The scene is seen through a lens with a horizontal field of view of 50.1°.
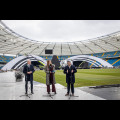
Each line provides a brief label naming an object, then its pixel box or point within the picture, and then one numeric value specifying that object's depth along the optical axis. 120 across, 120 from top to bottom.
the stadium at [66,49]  52.63
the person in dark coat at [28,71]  7.52
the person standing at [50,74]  7.32
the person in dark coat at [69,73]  6.93
